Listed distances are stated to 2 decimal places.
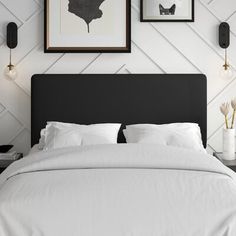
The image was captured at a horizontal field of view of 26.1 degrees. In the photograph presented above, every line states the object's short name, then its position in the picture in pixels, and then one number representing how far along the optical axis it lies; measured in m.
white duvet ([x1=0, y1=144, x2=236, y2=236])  2.15
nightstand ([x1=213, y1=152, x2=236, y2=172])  3.76
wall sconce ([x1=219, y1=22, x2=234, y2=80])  4.23
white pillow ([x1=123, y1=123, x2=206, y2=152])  3.68
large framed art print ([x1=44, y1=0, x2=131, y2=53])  4.21
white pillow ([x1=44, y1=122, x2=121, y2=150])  3.68
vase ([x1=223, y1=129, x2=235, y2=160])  3.93
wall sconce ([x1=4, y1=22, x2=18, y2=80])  4.18
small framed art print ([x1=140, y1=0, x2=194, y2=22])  4.23
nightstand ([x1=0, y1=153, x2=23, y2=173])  3.86
